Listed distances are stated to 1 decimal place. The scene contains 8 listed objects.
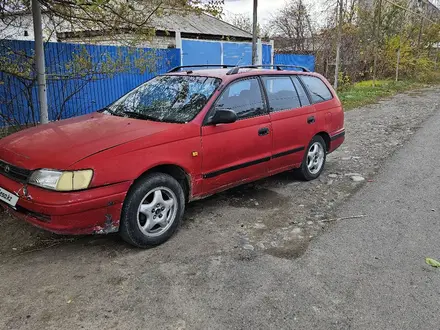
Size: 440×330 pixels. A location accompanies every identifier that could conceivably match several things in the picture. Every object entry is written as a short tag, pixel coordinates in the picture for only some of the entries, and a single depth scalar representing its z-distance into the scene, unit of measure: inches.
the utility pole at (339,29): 648.4
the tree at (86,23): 219.1
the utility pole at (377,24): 831.2
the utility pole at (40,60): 207.2
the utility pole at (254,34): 397.0
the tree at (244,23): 1114.4
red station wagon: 122.3
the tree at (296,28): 964.0
